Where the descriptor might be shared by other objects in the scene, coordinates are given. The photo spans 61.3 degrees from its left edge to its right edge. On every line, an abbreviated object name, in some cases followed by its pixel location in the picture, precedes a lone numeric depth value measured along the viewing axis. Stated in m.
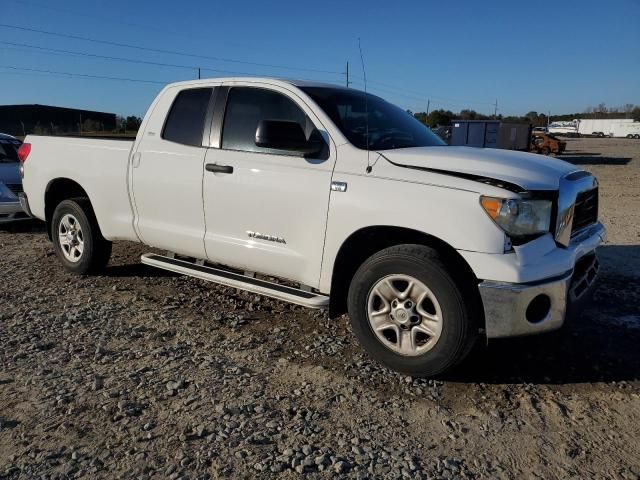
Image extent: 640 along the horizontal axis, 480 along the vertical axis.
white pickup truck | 3.20
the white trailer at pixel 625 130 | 98.75
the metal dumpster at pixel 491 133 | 29.41
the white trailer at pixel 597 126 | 106.56
